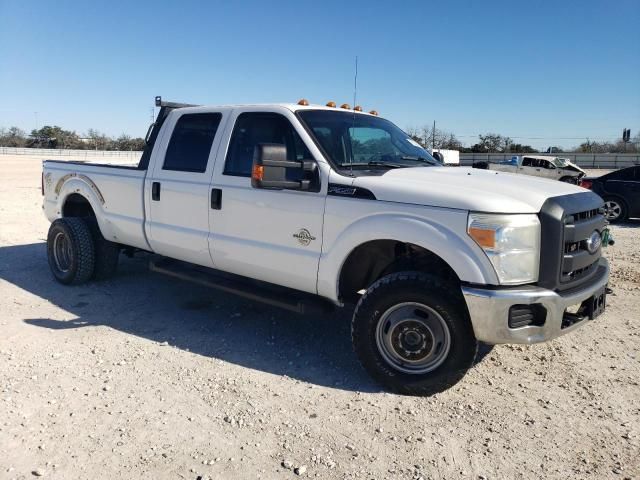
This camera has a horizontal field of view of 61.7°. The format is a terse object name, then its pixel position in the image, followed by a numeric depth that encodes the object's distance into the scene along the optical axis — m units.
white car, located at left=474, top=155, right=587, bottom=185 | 24.42
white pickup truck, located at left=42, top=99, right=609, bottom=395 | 3.33
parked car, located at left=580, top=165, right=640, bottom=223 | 12.11
